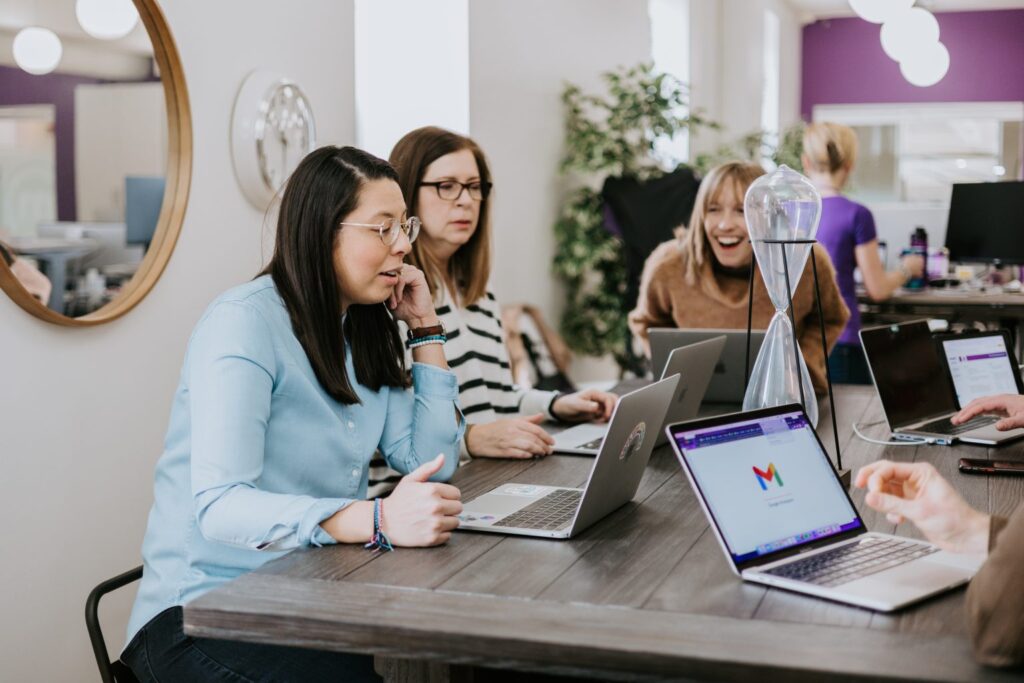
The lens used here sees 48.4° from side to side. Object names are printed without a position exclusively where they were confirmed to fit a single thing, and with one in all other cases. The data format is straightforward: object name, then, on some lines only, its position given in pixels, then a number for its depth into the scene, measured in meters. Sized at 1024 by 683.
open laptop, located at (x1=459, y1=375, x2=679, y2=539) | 1.65
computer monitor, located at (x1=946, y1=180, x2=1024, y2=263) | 5.52
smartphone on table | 2.04
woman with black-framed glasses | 2.58
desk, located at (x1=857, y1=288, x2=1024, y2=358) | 5.22
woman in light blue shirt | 1.61
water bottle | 5.84
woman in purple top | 4.61
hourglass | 2.13
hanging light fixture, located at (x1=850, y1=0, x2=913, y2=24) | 5.79
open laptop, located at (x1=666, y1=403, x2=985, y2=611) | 1.41
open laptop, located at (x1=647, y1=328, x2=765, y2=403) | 2.66
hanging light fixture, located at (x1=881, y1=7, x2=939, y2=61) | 6.54
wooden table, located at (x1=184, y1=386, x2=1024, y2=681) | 1.20
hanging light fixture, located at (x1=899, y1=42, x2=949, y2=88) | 6.88
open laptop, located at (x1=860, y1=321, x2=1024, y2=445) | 2.45
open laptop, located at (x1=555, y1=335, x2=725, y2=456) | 2.22
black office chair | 1.79
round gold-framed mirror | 2.34
